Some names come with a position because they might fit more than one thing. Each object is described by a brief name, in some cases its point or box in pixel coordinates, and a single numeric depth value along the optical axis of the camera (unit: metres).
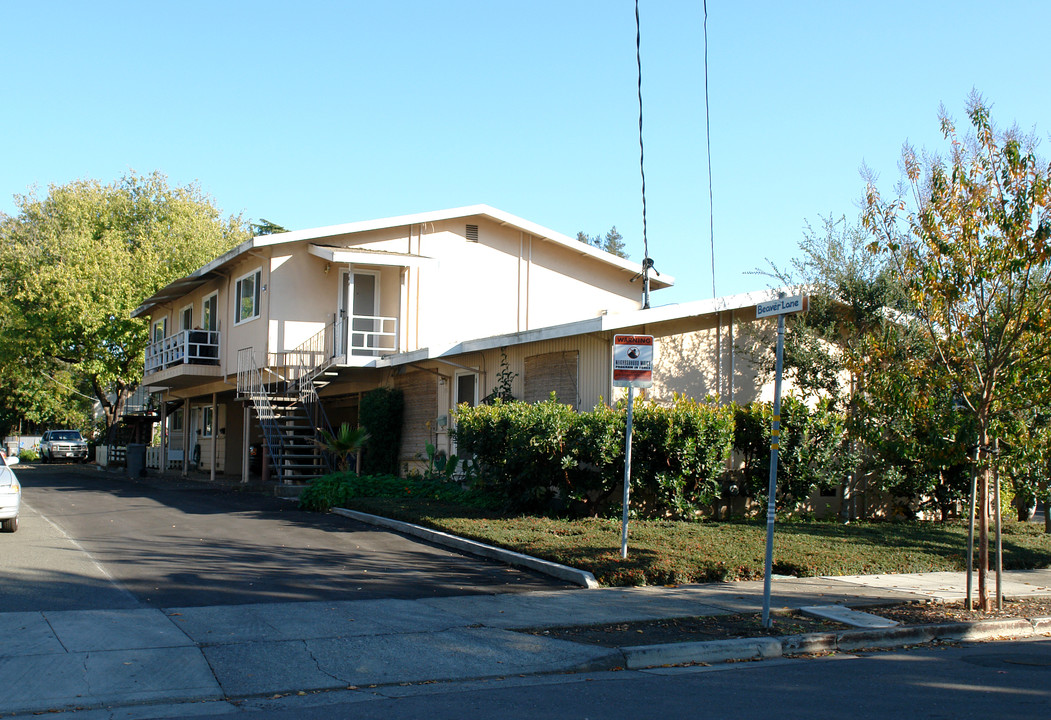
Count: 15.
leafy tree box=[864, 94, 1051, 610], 9.35
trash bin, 29.55
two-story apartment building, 16.89
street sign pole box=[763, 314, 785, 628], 8.25
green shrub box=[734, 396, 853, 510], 14.84
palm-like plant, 19.69
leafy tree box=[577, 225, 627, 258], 89.56
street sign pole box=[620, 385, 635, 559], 11.02
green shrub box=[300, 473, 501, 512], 16.55
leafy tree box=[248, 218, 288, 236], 59.03
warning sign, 11.20
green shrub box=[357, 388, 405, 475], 21.31
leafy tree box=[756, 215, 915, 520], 16.36
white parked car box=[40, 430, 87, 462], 47.19
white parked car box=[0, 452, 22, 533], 12.90
